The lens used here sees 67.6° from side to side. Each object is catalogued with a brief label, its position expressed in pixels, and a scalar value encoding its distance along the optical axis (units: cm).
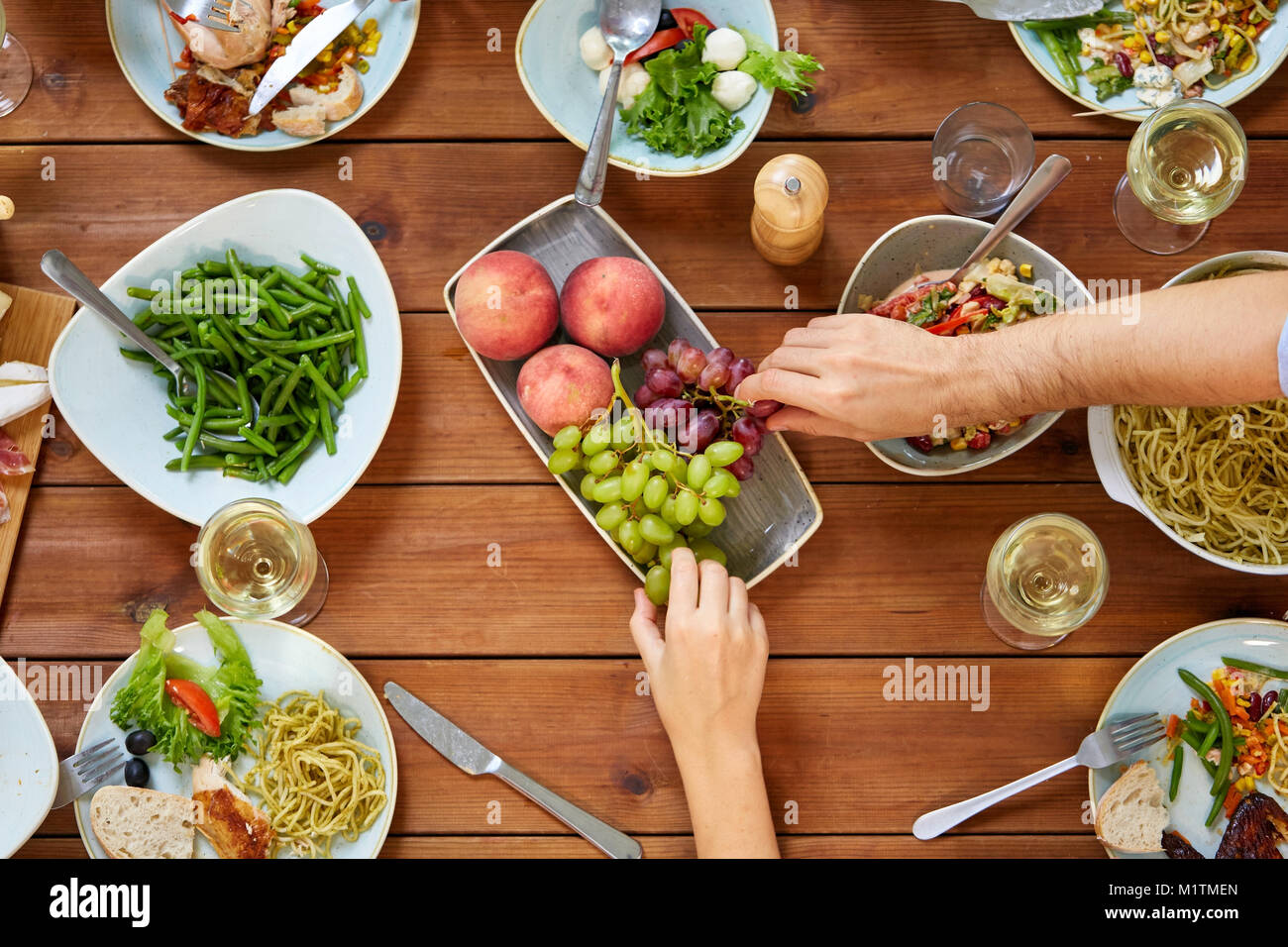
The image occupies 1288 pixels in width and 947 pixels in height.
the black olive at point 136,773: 141
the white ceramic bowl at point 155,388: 142
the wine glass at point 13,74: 154
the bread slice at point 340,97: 147
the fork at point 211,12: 144
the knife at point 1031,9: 147
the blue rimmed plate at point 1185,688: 142
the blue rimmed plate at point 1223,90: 144
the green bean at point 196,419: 142
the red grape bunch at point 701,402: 137
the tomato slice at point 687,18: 146
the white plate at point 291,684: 142
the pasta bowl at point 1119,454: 136
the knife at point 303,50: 144
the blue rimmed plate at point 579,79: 144
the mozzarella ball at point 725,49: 143
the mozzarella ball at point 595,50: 145
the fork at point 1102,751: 141
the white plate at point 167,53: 148
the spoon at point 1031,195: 135
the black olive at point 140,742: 140
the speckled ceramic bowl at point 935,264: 142
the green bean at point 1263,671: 142
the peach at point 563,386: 138
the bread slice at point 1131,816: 140
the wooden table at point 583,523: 149
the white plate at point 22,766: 140
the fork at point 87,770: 141
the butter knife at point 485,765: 145
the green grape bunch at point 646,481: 132
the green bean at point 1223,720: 139
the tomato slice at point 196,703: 140
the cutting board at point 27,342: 150
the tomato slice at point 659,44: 144
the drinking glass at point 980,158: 151
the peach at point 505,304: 139
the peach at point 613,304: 139
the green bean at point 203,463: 144
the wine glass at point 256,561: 138
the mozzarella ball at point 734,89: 143
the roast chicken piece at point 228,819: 140
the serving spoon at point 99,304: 128
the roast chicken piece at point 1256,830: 138
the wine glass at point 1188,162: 142
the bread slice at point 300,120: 147
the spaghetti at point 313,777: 140
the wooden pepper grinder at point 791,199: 138
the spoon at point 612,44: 142
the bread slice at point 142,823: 138
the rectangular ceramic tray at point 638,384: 145
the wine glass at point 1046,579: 140
